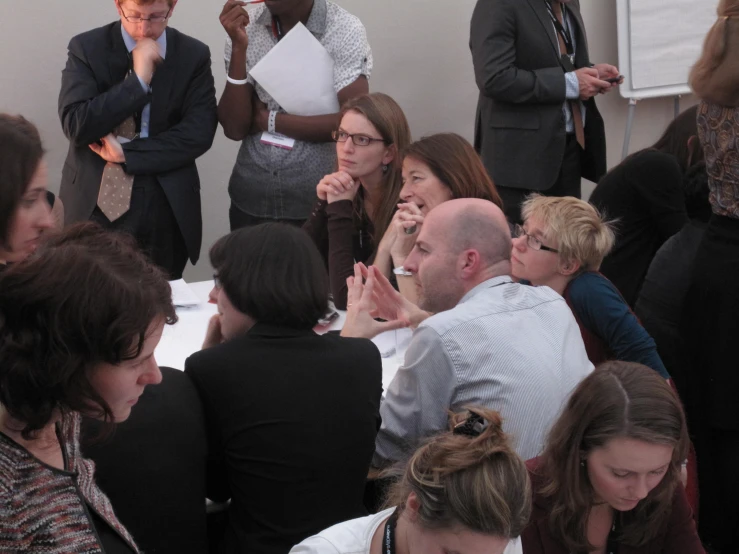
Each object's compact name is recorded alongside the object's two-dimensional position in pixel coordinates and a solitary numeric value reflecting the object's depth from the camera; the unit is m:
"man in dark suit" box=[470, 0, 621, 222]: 4.27
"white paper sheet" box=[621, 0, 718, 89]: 5.75
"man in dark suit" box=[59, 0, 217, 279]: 3.69
